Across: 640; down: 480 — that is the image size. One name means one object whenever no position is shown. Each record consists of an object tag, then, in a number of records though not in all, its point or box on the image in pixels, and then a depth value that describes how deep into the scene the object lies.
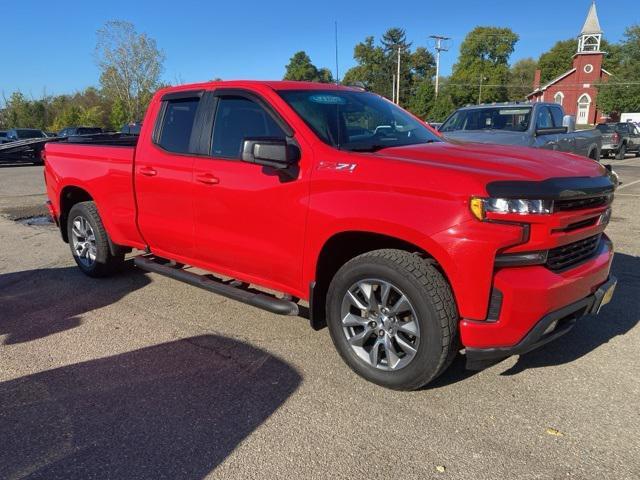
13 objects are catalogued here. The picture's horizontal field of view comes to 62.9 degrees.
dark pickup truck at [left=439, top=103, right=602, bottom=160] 9.11
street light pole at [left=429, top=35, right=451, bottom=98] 64.00
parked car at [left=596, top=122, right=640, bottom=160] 23.84
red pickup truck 2.84
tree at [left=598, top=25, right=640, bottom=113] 56.16
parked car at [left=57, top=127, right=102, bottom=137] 27.75
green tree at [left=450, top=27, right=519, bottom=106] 82.38
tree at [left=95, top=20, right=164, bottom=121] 47.75
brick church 66.06
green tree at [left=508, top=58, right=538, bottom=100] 89.69
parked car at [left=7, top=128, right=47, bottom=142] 28.83
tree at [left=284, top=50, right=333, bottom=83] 87.80
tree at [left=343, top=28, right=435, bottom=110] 84.62
